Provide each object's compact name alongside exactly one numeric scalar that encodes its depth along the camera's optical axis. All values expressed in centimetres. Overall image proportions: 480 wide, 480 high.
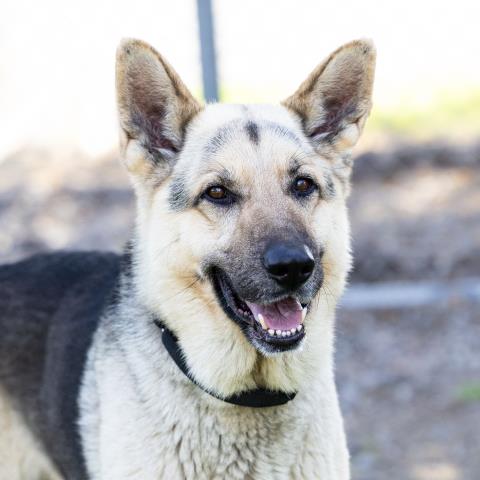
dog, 349
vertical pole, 722
